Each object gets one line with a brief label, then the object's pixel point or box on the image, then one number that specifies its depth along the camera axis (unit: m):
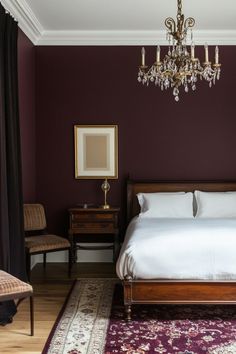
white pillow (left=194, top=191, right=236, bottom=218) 5.84
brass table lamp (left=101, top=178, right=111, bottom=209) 6.33
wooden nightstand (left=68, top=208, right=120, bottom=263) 6.06
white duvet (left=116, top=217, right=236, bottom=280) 4.09
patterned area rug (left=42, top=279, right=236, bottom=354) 3.51
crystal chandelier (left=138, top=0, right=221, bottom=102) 4.12
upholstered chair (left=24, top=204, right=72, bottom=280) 5.30
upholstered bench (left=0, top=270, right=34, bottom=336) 3.52
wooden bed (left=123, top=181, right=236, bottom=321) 4.07
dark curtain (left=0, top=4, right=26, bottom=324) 4.23
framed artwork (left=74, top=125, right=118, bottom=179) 6.43
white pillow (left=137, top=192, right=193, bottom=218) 5.84
